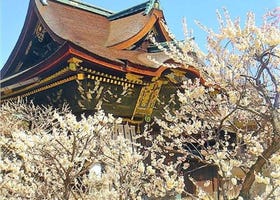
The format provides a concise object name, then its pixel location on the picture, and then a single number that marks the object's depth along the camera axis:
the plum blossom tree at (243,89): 3.30
